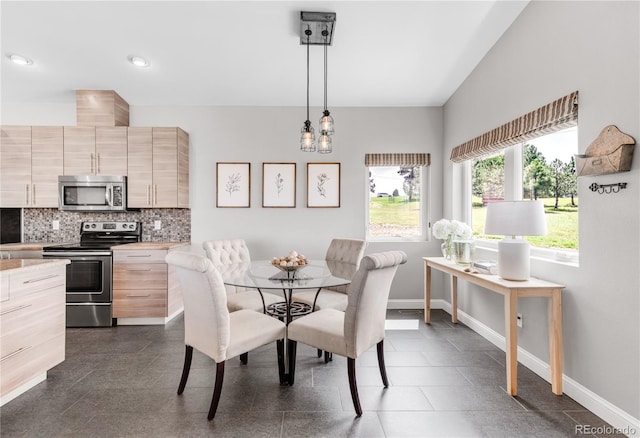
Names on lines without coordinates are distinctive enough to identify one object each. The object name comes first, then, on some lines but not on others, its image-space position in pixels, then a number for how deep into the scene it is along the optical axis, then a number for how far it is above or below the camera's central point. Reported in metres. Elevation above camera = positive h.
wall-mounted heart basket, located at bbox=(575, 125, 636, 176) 1.70 +0.37
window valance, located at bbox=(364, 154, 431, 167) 4.11 +0.79
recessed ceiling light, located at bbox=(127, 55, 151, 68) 3.13 +1.60
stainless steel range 3.39 -0.70
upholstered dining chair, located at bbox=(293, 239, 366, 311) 2.69 -0.46
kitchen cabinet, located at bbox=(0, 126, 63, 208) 3.64 +0.62
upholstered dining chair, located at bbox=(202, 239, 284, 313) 2.70 -0.47
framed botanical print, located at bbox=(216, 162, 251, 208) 4.09 +0.41
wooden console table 2.08 -0.70
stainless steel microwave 3.65 +0.30
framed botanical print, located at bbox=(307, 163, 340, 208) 4.10 +0.44
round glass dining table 2.12 -0.44
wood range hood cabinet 3.73 +1.32
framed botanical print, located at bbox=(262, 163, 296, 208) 4.09 +0.44
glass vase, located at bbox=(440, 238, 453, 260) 3.29 -0.33
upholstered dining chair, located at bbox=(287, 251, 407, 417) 1.89 -0.70
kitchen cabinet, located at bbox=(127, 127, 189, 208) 3.71 +0.62
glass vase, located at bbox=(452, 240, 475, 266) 3.12 -0.32
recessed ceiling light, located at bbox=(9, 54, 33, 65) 3.13 +1.62
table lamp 2.09 -0.06
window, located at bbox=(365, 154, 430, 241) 4.24 +0.23
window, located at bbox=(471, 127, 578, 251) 2.31 +0.34
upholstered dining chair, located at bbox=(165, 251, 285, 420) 1.84 -0.67
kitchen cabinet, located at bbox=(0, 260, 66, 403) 1.93 -0.72
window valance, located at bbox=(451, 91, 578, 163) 2.09 +0.72
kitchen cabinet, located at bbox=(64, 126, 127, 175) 3.67 +0.81
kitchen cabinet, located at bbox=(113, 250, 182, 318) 3.46 -0.73
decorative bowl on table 2.41 -0.34
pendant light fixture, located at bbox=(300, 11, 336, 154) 2.46 +1.61
